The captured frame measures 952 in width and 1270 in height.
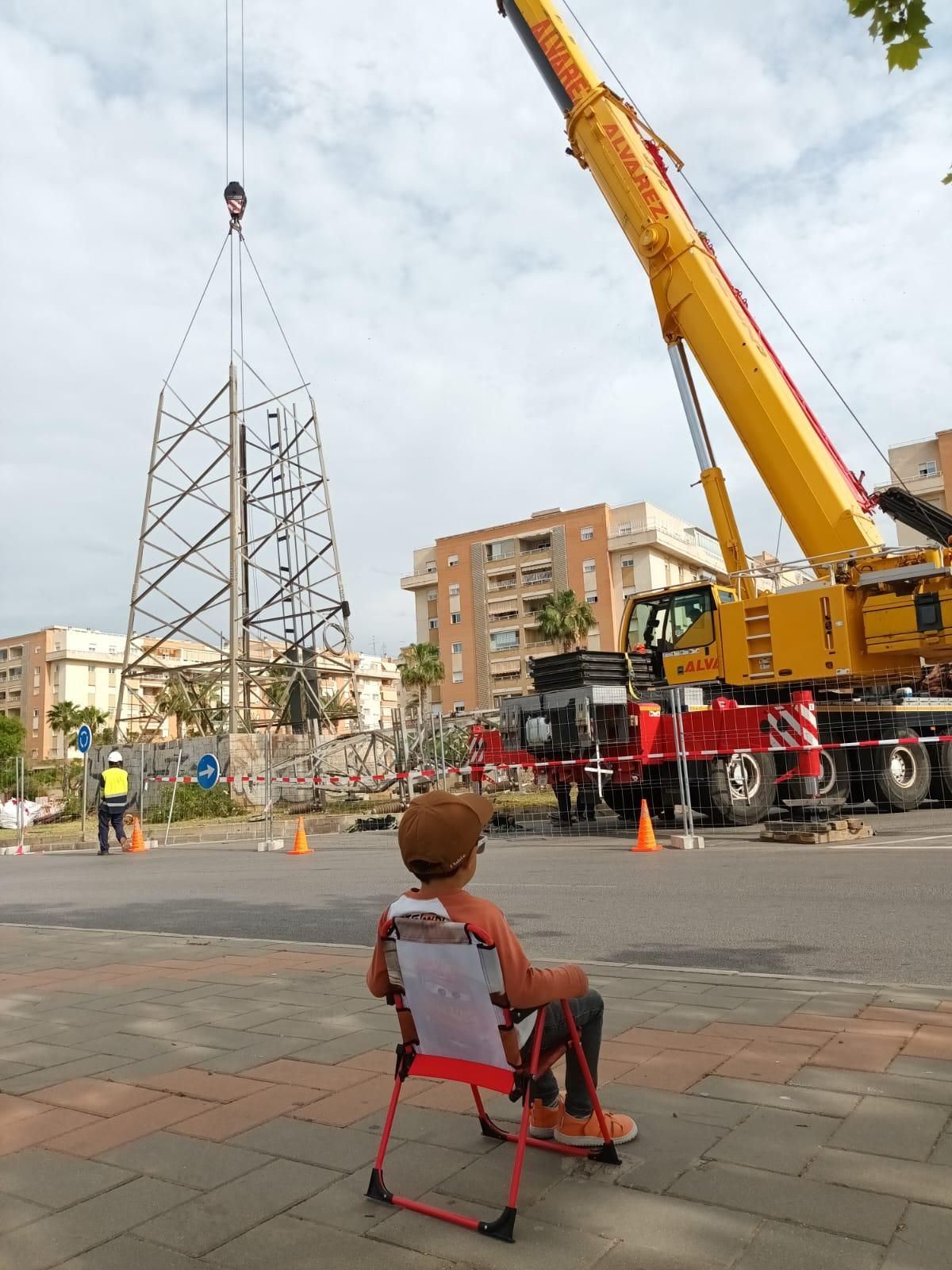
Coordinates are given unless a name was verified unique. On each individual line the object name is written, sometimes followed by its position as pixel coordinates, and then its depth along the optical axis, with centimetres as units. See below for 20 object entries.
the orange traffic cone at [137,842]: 1833
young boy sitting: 264
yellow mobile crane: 1385
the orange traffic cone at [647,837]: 1254
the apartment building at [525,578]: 7338
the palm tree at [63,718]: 8588
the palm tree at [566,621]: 6869
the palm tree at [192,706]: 3017
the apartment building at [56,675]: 11862
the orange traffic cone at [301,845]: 1551
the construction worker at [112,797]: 1739
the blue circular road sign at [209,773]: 1911
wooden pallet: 1212
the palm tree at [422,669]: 7788
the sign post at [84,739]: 2009
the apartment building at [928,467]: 6462
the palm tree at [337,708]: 3089
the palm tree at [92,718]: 8738
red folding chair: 260
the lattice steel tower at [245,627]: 2825
